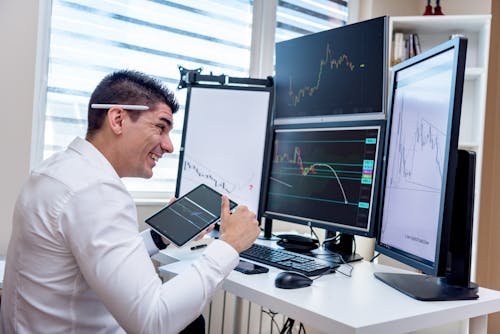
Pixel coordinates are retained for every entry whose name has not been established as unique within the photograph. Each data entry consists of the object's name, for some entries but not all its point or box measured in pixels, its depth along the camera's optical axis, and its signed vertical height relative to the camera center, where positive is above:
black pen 1.69 -0.34
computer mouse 1.16 -0.30
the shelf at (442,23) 2.80 +0.90
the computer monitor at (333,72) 1.59 +0.33
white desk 0.96 -0.32
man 0.88 -0.22
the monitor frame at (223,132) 1.89 +0.09
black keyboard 1.33 -0.31
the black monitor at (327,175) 1.49 -0.05
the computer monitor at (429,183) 1.09 -0.04
